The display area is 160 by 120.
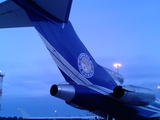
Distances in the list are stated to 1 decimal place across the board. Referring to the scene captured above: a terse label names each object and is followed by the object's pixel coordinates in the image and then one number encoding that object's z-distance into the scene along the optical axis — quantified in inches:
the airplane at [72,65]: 207.5
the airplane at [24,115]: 656.9
